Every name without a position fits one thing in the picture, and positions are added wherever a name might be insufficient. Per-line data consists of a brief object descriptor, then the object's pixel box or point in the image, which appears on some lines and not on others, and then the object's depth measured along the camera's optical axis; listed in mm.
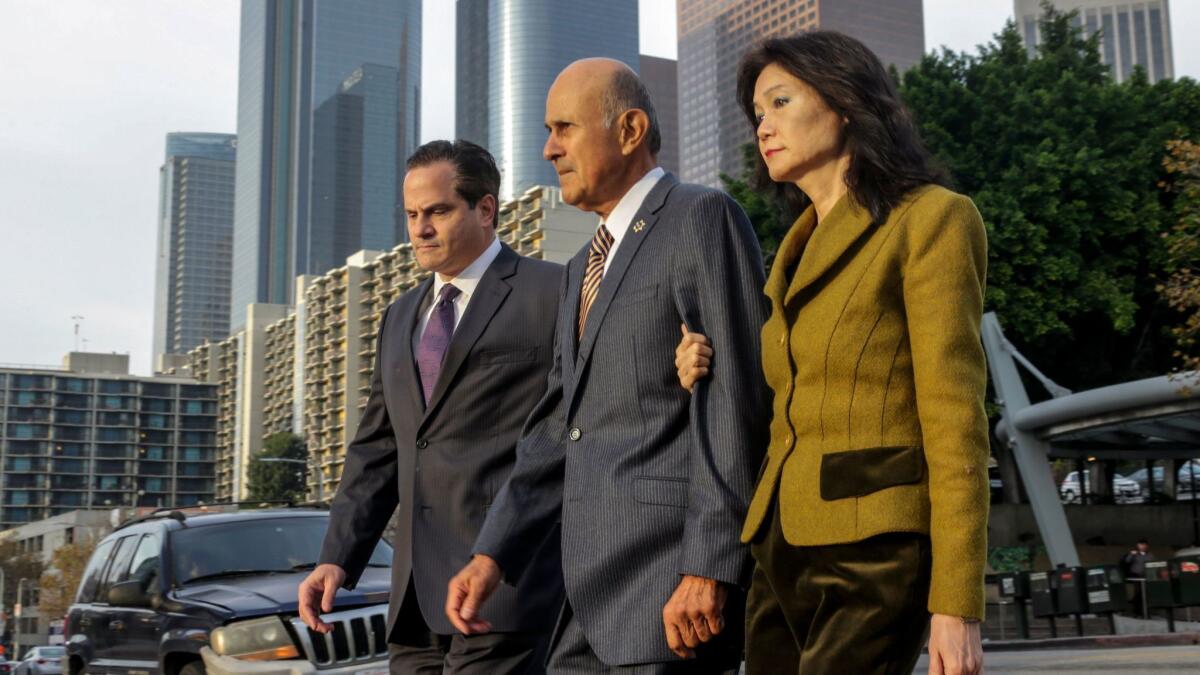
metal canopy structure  25016
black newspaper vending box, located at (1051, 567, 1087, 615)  18547
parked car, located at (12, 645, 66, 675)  34062
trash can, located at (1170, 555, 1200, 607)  18828
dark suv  6848
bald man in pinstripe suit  2812
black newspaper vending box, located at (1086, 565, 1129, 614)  18609
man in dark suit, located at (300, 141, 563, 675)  3857
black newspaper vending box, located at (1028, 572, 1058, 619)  18609
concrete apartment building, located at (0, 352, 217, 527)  177750
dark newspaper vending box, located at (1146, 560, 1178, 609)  18906
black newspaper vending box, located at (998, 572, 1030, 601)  18859
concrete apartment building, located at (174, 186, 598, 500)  120125
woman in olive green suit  2324
